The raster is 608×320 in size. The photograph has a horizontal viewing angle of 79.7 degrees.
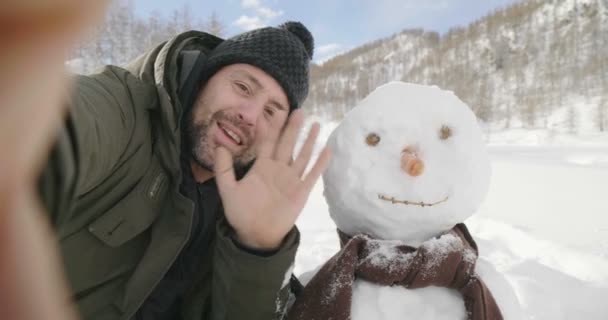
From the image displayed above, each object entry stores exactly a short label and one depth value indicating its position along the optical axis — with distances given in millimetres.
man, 810
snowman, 809
